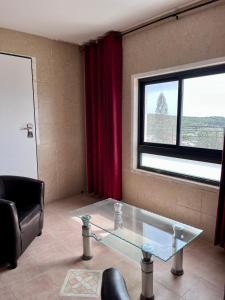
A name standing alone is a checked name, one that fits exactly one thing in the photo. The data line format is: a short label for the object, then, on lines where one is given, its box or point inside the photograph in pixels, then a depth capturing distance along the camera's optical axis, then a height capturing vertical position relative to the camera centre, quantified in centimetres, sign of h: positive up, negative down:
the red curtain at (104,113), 312 +9
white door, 293 +3
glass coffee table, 161 -96
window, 239 -5
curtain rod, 227 +114
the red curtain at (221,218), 214 -93
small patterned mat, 170 -128
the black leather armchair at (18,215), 192 -88
